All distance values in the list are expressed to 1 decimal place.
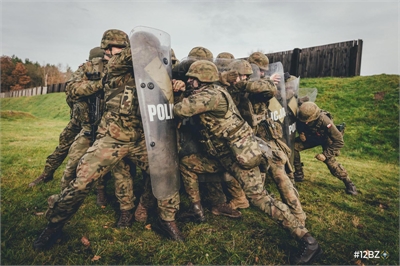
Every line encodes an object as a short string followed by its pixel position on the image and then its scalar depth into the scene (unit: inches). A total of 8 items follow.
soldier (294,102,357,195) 184.5
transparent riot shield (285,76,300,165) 186.5
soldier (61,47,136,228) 136.1
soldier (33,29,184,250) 110.9
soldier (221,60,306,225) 130.4
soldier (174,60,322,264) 109.8
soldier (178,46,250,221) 138.7
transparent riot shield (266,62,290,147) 172.2
